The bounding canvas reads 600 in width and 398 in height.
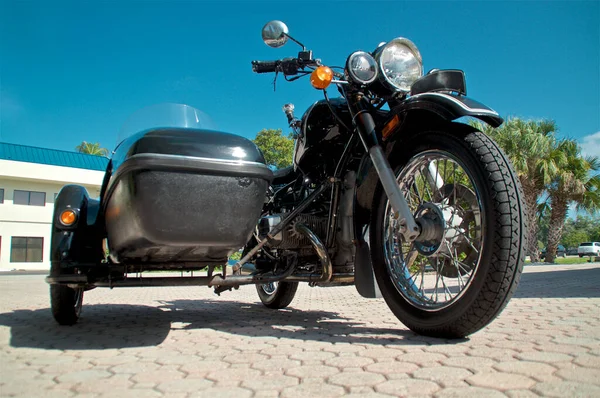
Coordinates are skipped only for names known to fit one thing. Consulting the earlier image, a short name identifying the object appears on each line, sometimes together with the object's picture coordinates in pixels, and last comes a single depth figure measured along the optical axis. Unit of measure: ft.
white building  91.40
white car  147.43
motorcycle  7.41
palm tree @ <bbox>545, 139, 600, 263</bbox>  66.44
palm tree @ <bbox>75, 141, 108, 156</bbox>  126.82
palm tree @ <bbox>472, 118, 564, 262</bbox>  62.39
